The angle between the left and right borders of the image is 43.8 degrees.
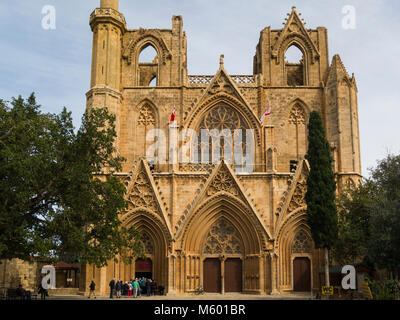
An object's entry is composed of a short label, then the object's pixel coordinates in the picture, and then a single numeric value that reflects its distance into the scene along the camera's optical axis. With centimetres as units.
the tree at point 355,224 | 2525
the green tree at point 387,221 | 2119
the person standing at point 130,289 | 2730
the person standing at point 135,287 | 2639
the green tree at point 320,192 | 2355
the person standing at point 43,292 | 2395
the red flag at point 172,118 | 3219
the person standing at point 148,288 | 2767
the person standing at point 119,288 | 2616
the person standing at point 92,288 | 2648
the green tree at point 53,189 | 1956
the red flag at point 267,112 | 3228
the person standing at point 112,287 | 2548
